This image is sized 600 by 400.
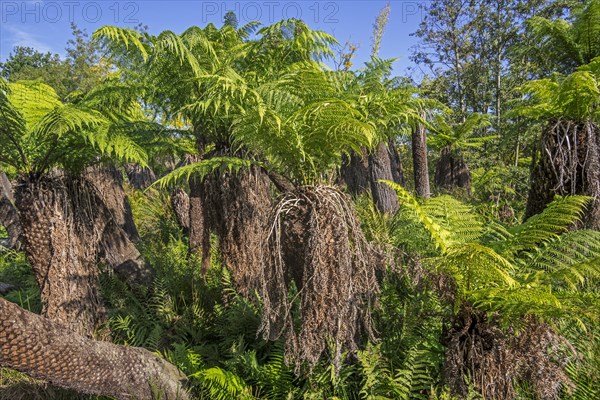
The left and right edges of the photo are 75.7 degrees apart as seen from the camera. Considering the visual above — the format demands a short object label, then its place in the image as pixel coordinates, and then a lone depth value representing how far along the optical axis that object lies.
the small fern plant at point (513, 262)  2.28
